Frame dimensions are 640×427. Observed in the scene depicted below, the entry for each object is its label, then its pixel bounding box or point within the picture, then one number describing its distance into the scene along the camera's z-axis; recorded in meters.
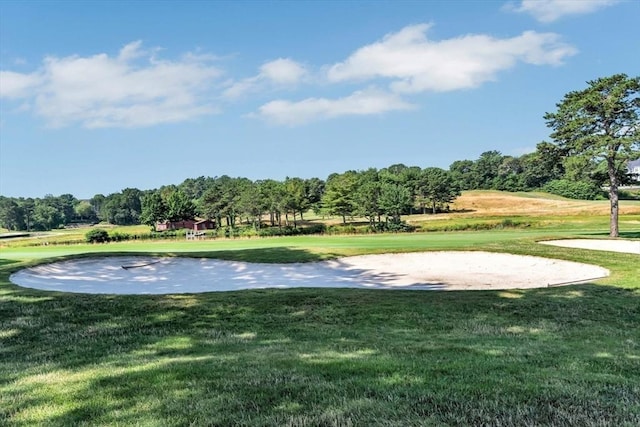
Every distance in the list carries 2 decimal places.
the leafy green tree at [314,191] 102.65
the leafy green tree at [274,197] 88.69
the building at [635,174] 33.35
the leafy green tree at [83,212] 192.62
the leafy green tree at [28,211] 154.12
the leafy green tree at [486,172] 154.38
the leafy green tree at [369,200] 80.38
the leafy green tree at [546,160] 34.22
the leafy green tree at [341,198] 86.56
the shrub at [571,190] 118.69
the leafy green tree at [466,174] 161.12
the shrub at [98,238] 62.47
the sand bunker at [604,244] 24.41
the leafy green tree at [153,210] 110.20
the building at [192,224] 111.44
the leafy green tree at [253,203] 90.50
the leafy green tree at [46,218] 153.50
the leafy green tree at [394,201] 76.75
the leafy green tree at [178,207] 108.14
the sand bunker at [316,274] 15.18
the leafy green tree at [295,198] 88.00
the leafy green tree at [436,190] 108.94
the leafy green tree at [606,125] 30.86
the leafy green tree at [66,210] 186.38
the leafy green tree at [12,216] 155.38
